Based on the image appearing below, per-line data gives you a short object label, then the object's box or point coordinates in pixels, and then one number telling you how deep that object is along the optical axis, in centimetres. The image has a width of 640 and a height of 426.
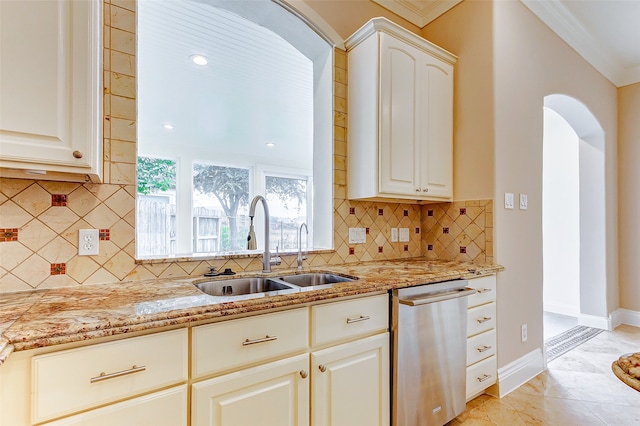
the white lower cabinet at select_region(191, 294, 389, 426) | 112
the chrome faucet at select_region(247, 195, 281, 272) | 181
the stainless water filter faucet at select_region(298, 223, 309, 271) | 201
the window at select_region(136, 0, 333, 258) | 235
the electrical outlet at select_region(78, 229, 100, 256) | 147
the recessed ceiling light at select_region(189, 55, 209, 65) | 293
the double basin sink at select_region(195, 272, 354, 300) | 161
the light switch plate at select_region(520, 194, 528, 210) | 247
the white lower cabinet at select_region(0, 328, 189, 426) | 85
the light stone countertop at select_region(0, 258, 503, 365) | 88
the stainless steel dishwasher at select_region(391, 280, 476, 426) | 161
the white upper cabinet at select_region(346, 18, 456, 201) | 209
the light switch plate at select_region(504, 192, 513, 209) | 232
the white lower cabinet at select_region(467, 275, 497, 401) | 203
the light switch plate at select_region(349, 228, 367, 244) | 234
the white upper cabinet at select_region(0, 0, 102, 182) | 106
